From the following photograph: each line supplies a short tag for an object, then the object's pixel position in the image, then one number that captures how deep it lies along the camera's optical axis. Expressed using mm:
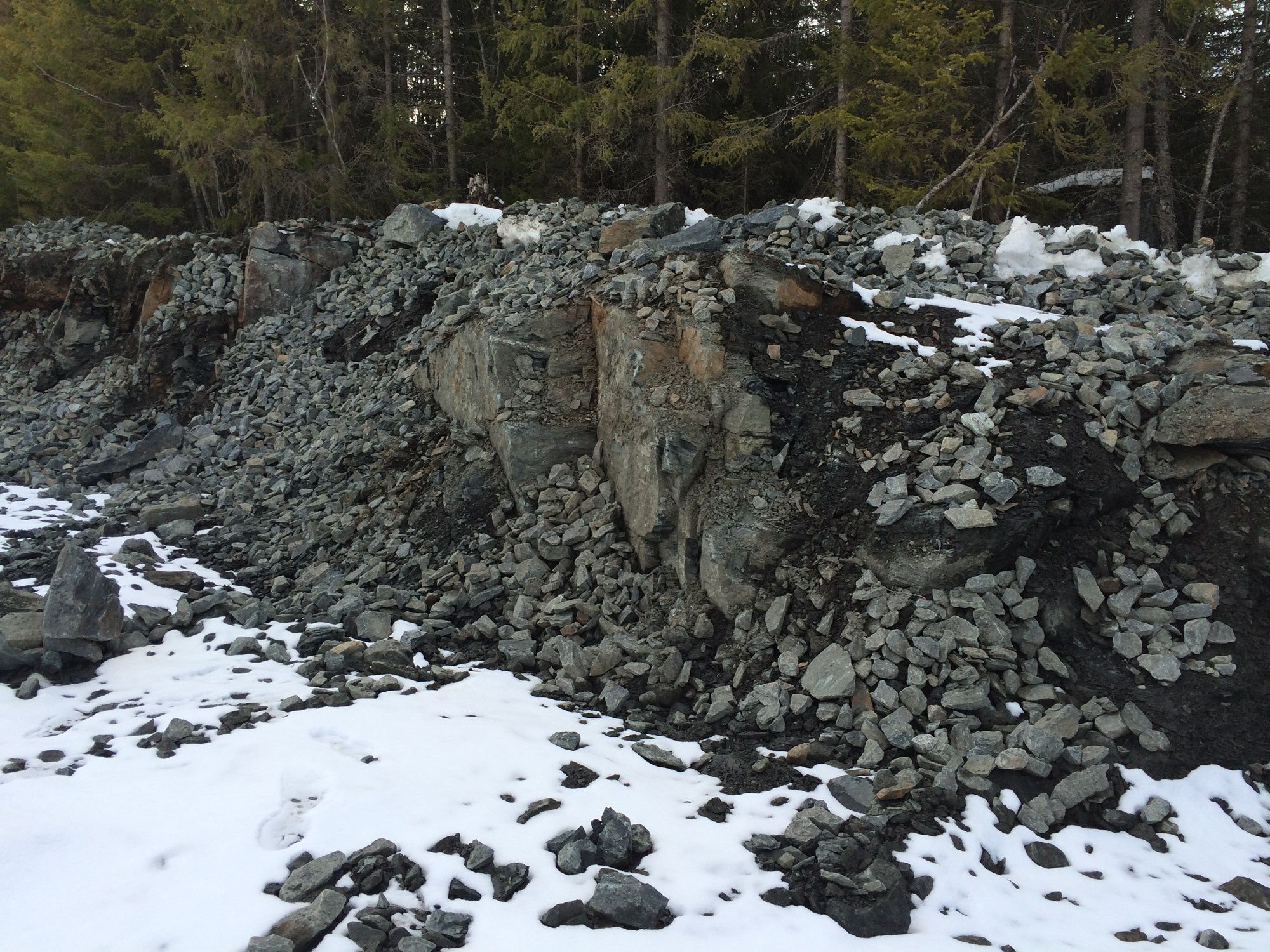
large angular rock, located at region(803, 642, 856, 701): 5520
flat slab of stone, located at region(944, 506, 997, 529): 5754
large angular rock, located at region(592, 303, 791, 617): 6602
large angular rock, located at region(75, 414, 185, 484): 12477
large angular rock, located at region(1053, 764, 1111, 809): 4691
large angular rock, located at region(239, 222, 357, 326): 14297
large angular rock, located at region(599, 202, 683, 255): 9711
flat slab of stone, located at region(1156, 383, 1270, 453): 5754
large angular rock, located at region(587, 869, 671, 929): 3678
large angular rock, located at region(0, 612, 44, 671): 6113
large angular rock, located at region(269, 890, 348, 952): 3480
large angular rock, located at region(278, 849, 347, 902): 3727
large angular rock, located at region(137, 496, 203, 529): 10508
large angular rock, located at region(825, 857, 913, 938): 3740
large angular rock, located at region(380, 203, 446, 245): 13422
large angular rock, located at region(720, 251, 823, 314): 7738
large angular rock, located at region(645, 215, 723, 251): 8611
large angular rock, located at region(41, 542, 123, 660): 6332
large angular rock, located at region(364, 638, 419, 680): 6469
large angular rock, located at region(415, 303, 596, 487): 8523
